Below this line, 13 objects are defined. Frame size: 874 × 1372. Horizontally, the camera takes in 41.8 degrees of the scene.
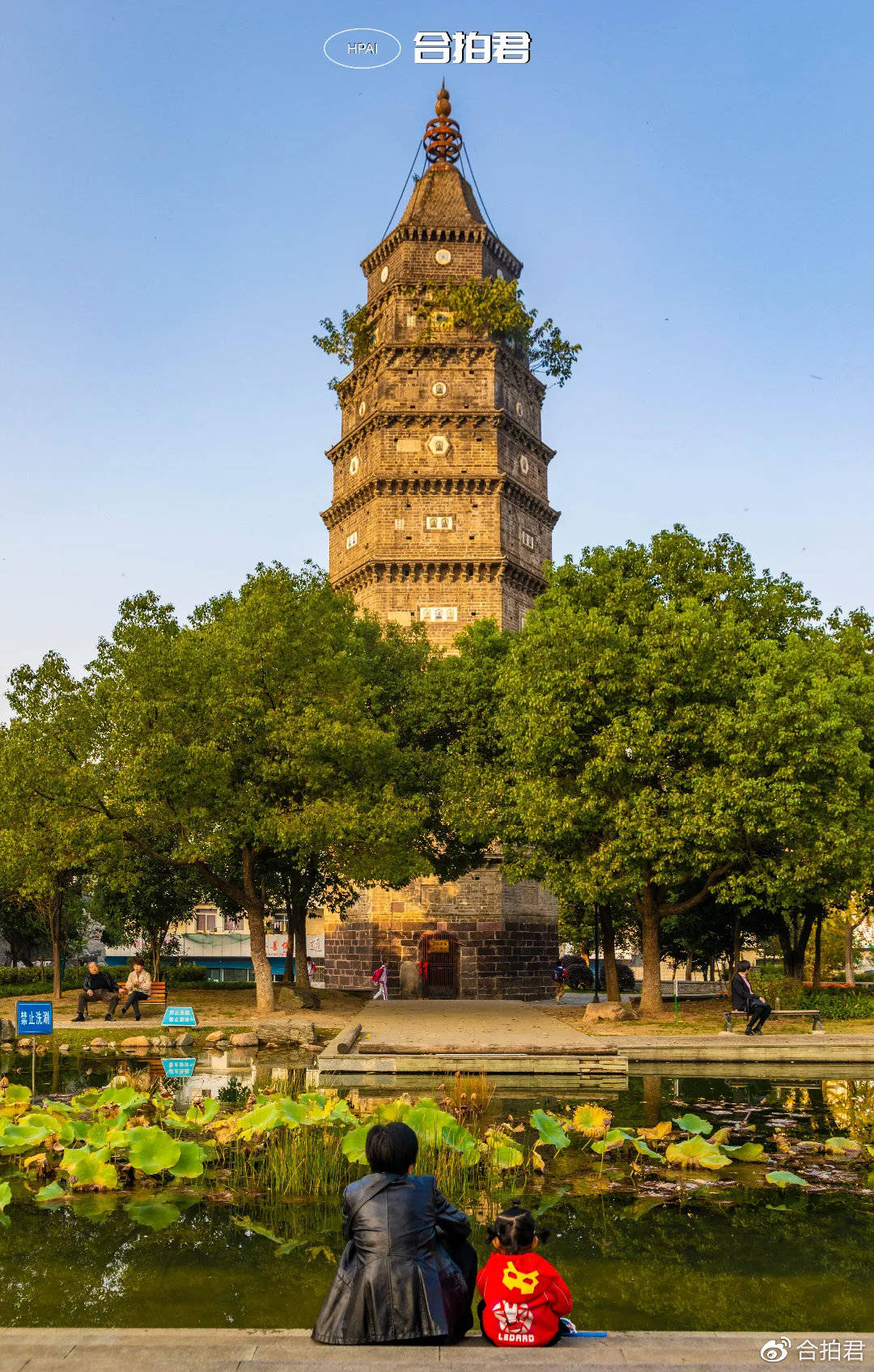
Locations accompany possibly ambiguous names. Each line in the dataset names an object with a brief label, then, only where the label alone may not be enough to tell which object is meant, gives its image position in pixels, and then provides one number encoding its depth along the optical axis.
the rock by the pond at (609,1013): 29.84
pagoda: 46.38
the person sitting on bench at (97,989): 27.95
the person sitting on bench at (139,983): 29.12
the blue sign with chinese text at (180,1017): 22.44
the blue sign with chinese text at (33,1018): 16.69
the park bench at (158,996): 32.38
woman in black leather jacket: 5.88
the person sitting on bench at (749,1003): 24.17
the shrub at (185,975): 43.16
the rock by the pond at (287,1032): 24.02
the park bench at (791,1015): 24.52
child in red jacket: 5.91
